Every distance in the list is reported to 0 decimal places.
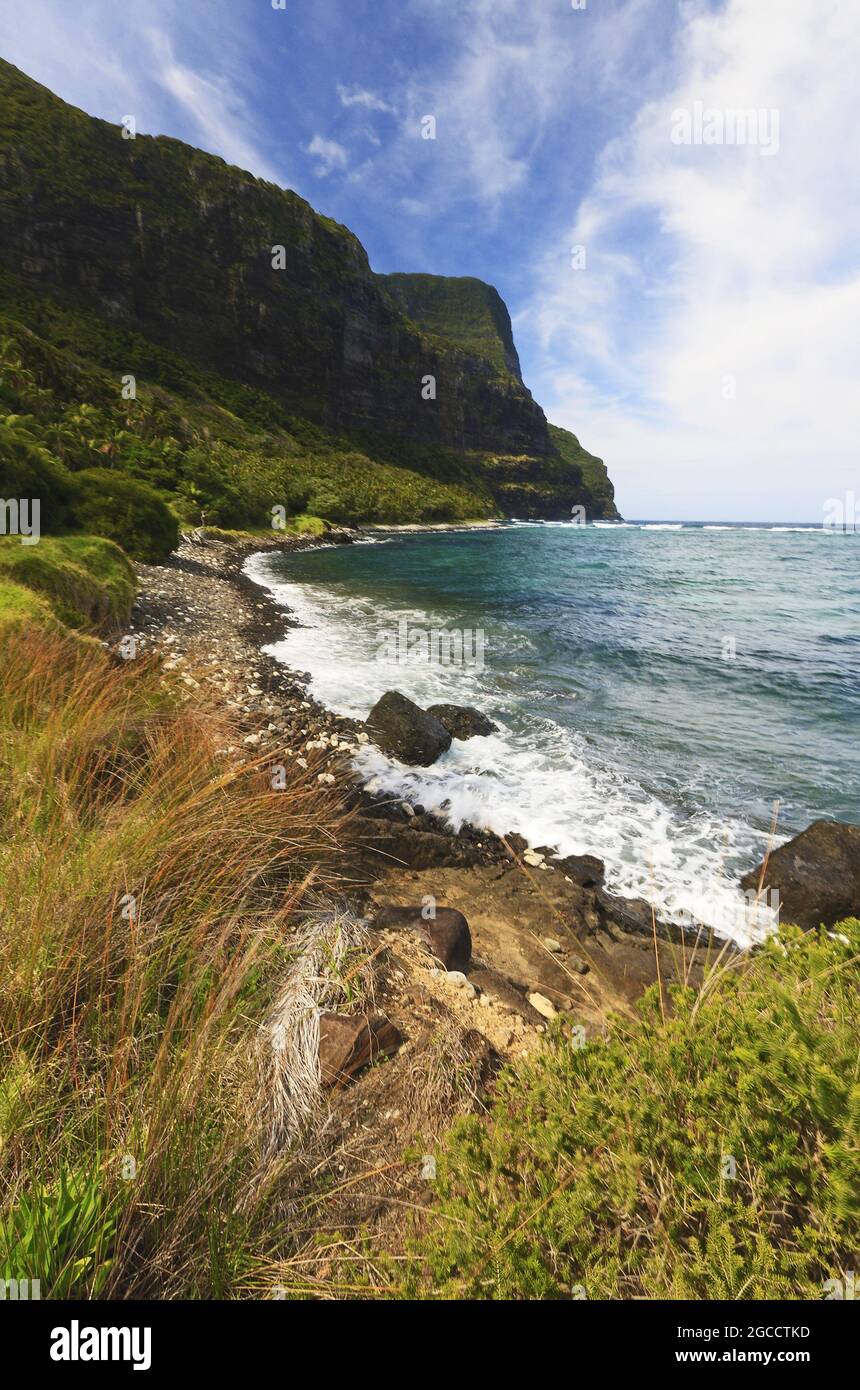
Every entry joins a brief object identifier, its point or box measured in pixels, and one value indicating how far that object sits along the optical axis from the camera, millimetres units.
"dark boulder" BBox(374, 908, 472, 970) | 3815
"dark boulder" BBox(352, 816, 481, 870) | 5758
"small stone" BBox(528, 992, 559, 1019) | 3730
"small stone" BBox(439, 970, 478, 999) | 3512
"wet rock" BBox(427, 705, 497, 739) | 9328
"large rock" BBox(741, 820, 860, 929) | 5508
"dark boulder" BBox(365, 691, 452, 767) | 7957
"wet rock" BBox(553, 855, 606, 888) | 5828
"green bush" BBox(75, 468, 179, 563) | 14445
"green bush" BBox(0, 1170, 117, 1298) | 1321
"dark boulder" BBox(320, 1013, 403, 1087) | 2490
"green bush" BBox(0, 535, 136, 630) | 7289
